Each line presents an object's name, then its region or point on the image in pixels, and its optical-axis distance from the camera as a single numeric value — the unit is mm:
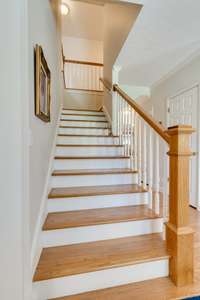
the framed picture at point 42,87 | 1227
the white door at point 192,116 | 2936
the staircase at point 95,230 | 1202
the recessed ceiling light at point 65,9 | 4422
